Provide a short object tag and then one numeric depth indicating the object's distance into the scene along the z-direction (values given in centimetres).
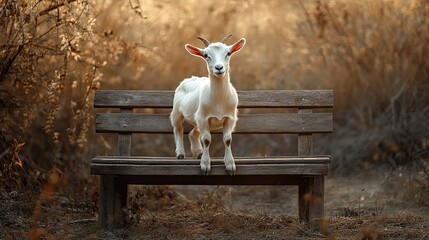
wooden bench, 1055
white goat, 1037
